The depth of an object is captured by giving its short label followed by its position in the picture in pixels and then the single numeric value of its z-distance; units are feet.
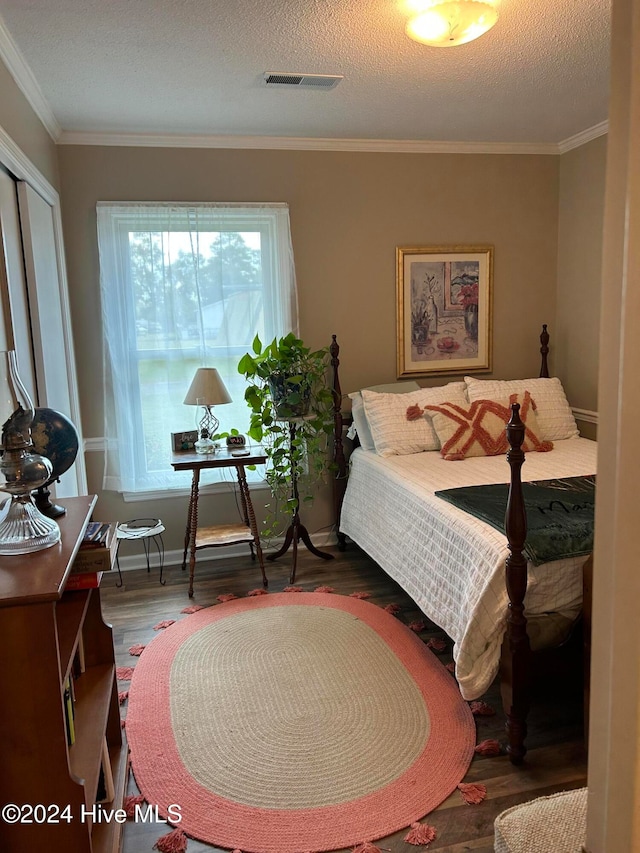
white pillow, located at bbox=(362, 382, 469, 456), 11.76
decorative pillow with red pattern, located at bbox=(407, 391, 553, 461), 11.43
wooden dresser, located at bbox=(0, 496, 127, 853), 4.17
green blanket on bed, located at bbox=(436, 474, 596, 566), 7.02
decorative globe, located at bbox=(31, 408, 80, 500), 5.85
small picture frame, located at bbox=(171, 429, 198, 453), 11.95
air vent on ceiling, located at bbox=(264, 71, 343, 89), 9.06
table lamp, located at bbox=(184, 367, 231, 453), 11.52
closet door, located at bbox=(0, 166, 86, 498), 8.13
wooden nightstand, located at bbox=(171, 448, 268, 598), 11.35
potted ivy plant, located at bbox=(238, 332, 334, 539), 11.84
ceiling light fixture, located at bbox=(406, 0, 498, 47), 6.88
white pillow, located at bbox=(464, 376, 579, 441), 12.42
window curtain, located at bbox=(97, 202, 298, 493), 11.95
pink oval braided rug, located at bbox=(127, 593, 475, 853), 6.26
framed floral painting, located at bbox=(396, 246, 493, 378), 13.37
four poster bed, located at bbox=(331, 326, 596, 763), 6.96
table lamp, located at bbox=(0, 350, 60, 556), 4.88
